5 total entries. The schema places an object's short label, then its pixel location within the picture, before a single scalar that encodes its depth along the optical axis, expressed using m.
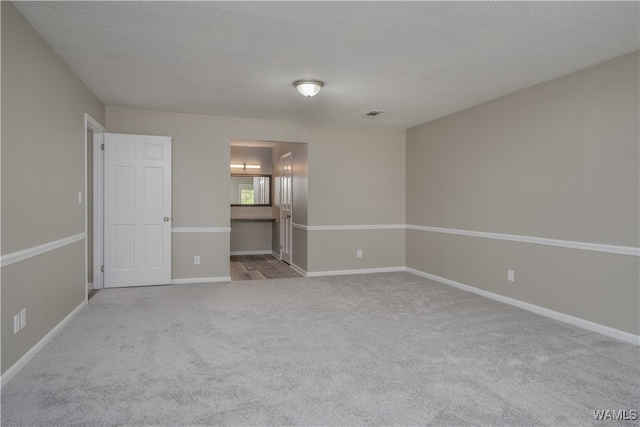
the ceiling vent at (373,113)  5.27
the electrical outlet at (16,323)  2.54
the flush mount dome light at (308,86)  3.96
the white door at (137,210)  5.04
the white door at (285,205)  7.14
